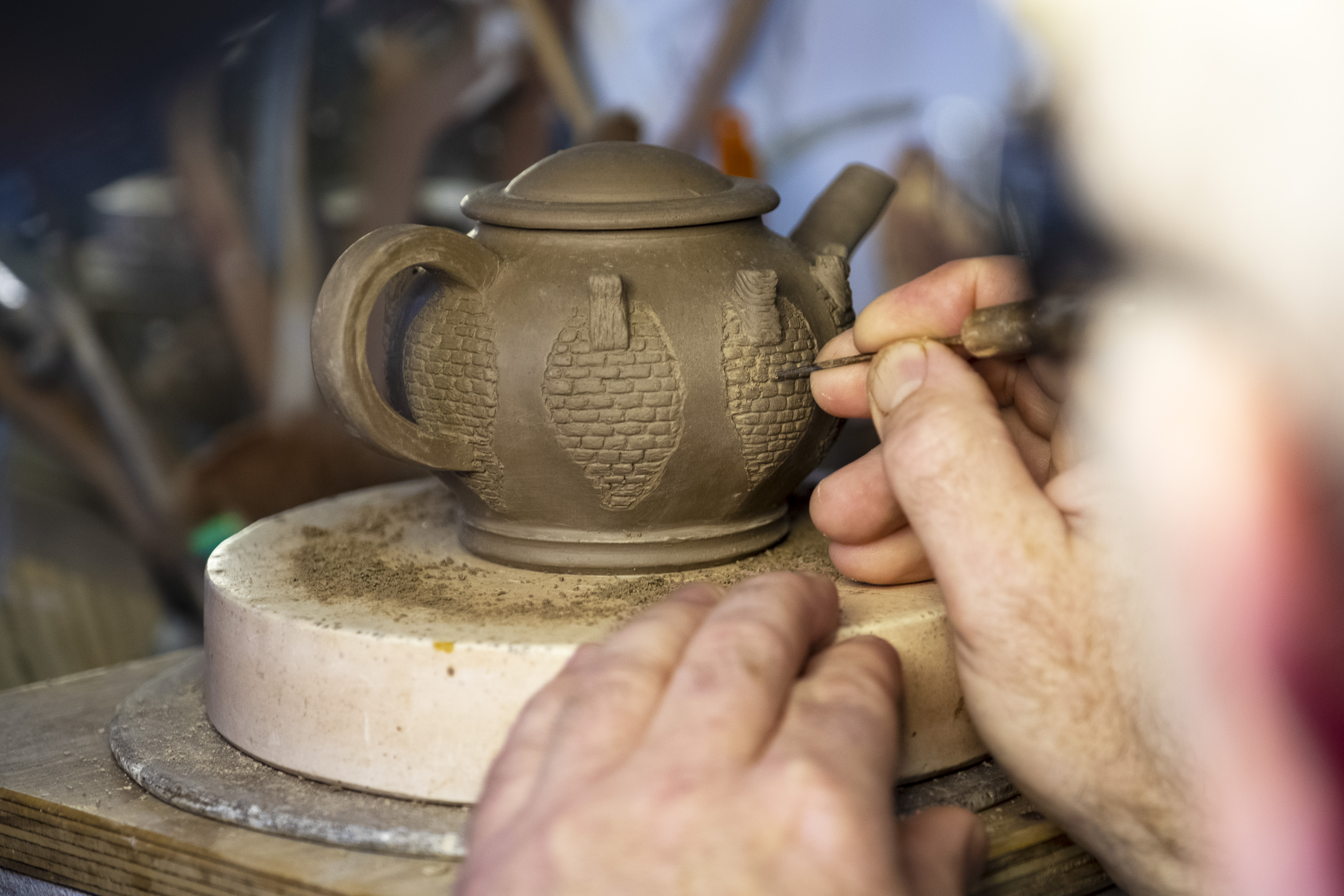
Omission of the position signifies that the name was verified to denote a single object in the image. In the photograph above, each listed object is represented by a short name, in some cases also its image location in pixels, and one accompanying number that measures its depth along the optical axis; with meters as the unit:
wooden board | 0.75
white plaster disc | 0.77
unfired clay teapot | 0.79
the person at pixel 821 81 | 1.34
